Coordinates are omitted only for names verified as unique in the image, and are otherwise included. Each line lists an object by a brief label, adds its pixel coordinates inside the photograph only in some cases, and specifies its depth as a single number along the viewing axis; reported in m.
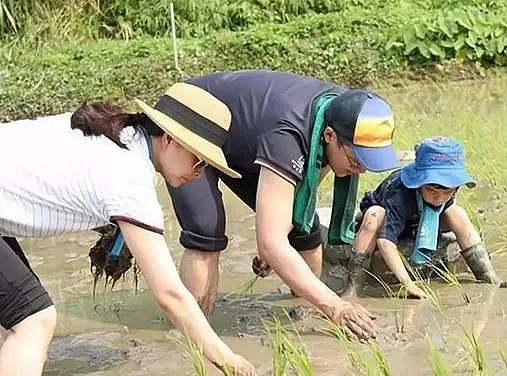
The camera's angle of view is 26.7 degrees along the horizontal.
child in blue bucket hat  4.09
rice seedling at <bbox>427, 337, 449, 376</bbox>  2.83
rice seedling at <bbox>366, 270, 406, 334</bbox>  3.70
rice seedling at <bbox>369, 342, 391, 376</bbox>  2.92
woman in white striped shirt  2.78
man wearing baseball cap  3.42
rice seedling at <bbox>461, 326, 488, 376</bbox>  3.04
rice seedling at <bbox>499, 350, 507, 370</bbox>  2.94
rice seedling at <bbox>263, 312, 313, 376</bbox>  2.92
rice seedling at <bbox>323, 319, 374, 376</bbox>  3.01
